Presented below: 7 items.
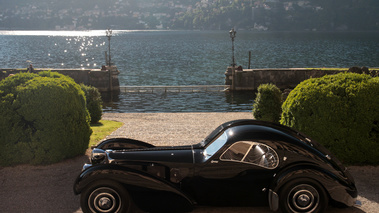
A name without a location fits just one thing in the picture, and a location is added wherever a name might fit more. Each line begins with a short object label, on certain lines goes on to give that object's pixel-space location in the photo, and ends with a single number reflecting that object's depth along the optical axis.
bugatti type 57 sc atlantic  6.70
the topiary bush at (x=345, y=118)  9.44
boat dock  40.75
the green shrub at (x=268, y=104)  16.06
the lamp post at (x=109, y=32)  45.20
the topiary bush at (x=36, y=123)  9.79
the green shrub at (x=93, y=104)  17.67
